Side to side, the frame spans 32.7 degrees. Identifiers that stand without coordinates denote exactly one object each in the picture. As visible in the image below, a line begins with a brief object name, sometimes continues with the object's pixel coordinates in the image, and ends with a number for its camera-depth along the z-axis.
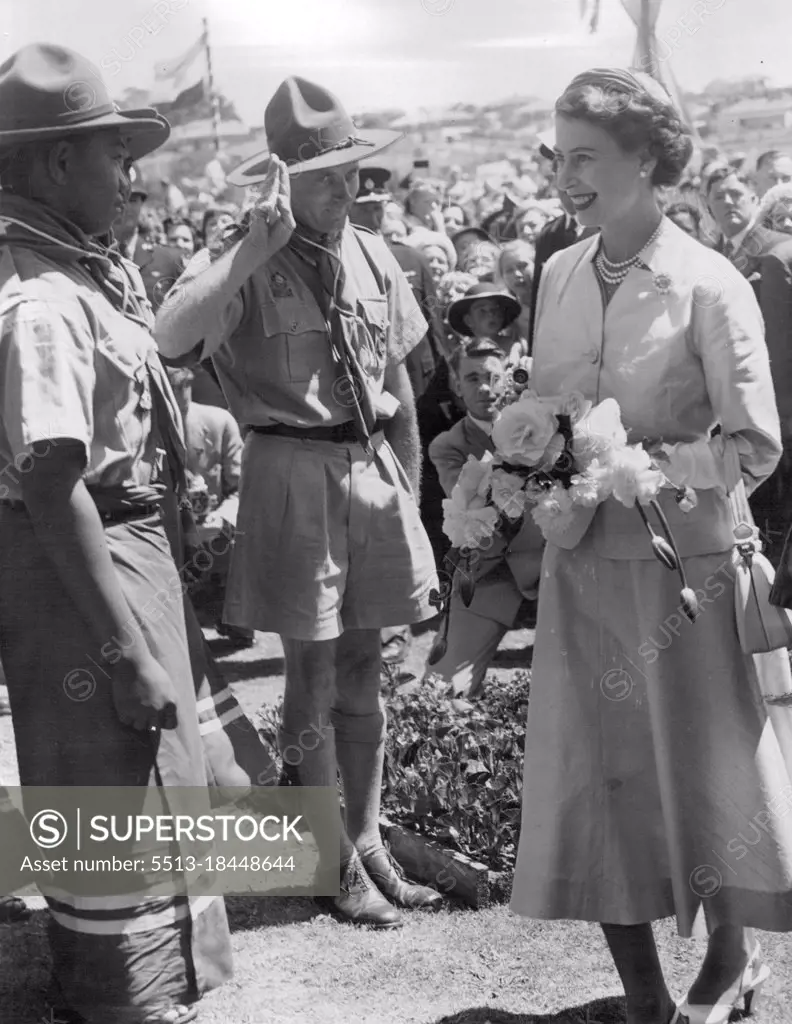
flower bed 4.16
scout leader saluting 3.74
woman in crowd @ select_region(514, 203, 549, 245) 9.25
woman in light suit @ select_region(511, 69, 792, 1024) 3.00
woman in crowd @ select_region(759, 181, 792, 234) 6.76
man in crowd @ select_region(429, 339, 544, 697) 5.50
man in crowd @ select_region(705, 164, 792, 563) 6.34
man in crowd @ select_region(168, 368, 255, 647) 7.01
